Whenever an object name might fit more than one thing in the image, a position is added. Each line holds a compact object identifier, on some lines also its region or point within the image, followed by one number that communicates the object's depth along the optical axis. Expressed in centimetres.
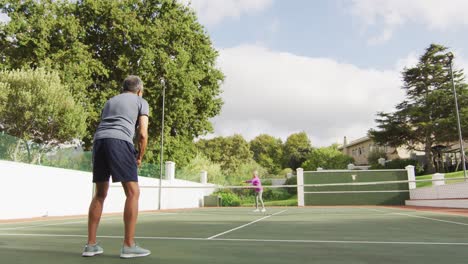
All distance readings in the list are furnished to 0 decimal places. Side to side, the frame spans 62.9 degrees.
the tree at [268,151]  6831
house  4766
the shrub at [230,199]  2830
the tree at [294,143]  6864
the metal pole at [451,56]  1936
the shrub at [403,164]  3380
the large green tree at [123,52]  2205
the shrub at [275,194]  3112
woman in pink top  1546
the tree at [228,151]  6116
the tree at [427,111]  3350
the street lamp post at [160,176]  2063
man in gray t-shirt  350
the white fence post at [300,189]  2623
